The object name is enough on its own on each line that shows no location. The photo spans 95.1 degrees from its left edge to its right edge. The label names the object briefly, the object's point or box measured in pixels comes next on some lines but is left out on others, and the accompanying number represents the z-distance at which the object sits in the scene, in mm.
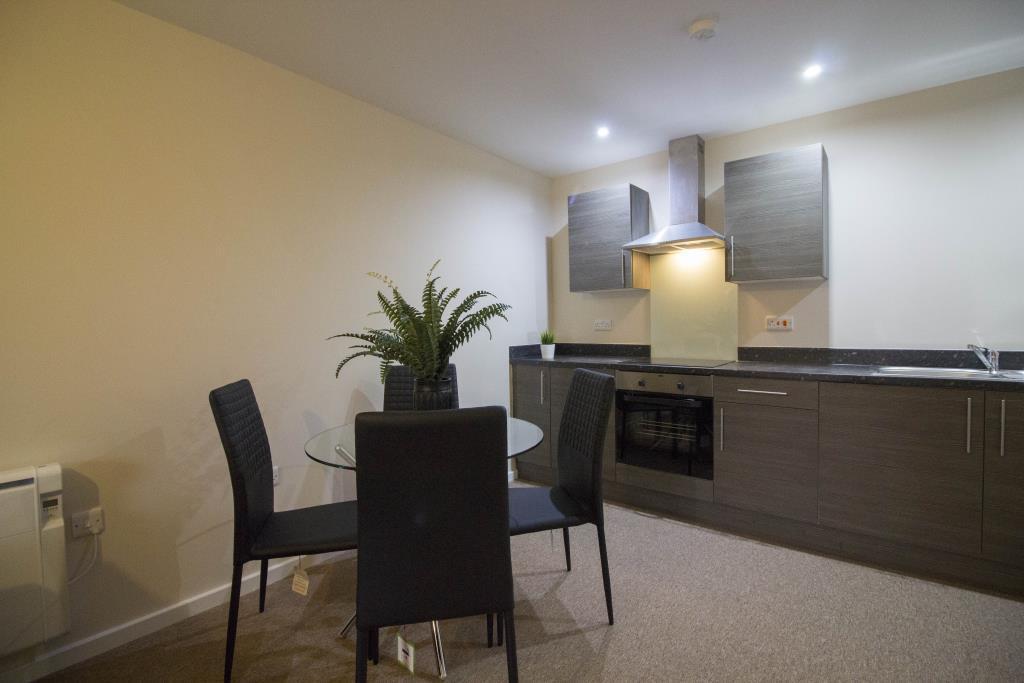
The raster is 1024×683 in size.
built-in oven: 2902
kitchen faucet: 2451
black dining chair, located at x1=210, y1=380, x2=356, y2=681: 1649
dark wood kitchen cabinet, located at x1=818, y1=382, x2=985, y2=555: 2172
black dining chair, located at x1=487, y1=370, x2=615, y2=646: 1909
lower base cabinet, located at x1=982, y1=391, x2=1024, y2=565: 2068
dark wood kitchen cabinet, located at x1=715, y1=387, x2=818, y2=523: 2557
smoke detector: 2078
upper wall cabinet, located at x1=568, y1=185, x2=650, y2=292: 3578
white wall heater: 1593
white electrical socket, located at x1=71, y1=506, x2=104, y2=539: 1823
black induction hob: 3105
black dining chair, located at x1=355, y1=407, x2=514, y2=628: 1238
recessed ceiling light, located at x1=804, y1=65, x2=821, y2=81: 2492
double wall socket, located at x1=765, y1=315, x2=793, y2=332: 3164
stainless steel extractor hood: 3295
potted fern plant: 1736
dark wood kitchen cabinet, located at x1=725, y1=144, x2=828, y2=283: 2832
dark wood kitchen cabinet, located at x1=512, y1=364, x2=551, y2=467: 3643
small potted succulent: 3902
